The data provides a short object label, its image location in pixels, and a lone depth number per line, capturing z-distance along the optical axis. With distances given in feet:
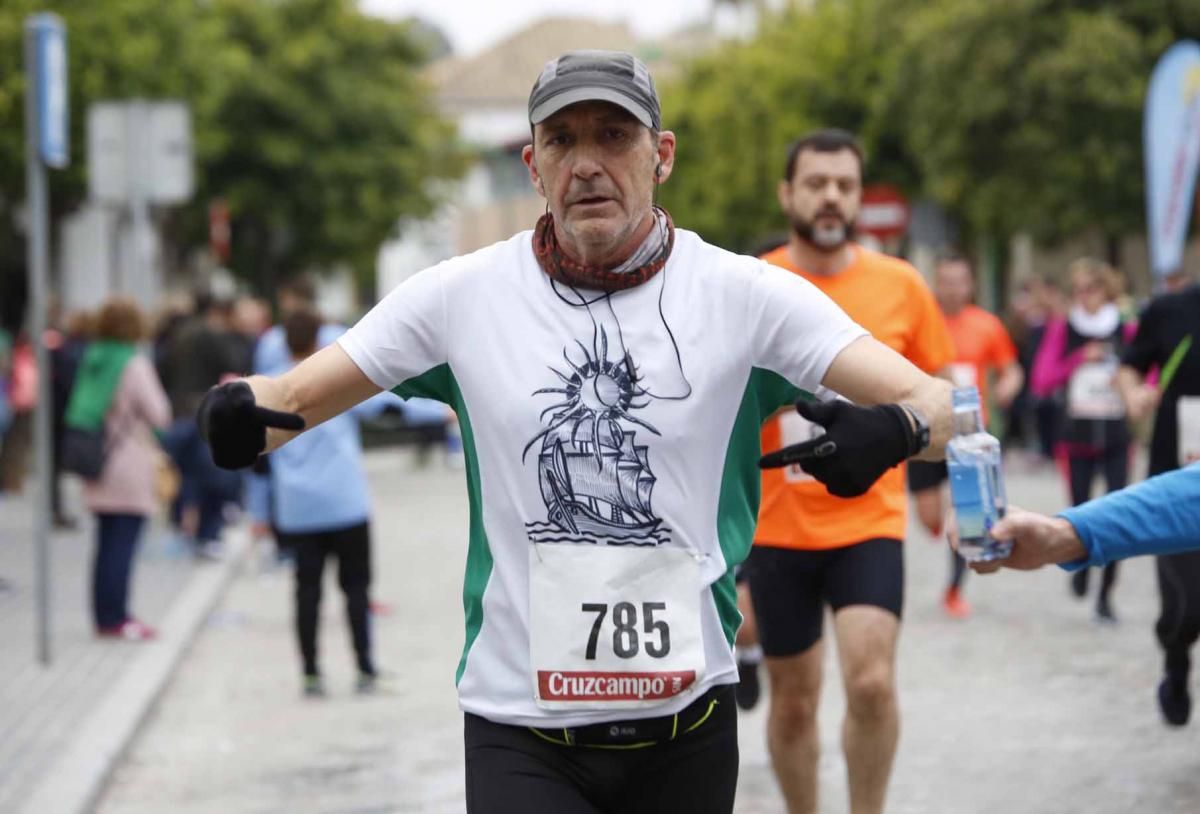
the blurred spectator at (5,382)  70.85
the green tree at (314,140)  160.15
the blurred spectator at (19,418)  72.69
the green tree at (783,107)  164.25
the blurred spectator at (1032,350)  77.08
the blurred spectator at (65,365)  59.16
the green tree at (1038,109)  113.29
